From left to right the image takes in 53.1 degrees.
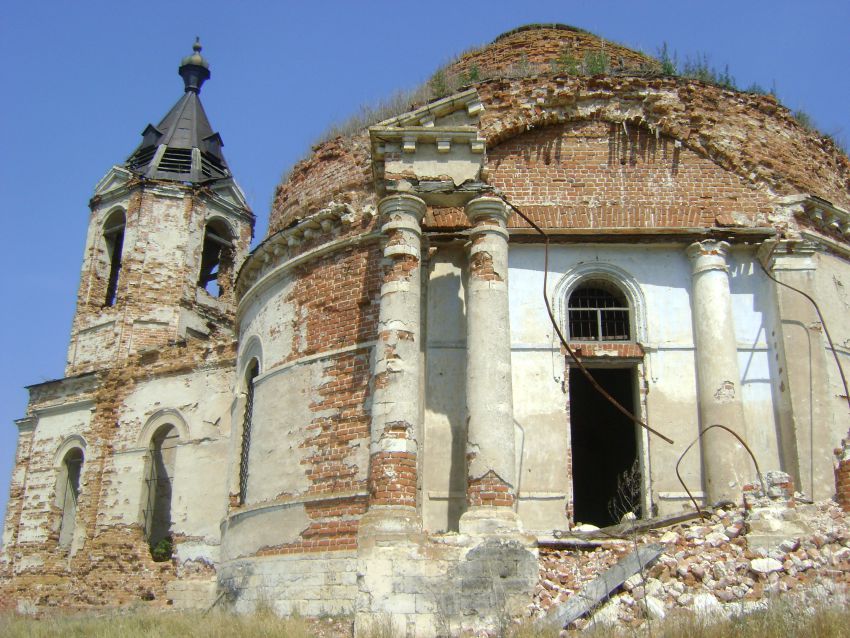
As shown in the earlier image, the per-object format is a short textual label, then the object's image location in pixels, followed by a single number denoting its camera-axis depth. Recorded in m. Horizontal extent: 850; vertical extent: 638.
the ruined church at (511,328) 9.34
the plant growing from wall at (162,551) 18.17
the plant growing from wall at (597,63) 12.35
